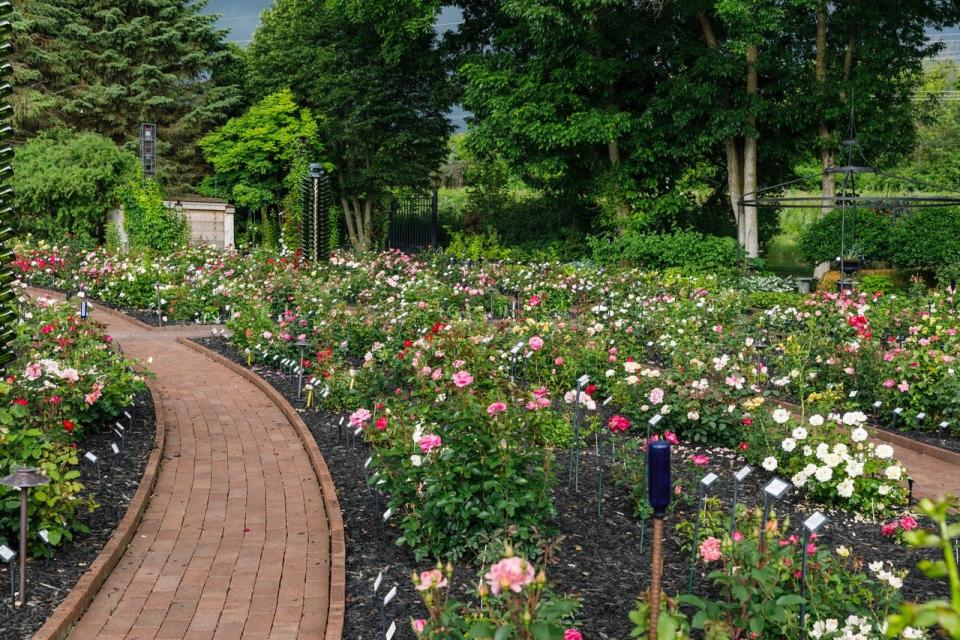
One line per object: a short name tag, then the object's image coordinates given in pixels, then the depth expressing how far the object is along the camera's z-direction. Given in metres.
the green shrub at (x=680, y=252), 17.69
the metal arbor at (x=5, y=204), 4.93
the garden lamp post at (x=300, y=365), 7.77
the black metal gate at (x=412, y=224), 25.19
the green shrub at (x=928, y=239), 15.01
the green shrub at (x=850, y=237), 15.89
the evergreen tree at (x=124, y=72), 28.42
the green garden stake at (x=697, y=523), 3.71
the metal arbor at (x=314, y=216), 13.51
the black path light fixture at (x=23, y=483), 3.55
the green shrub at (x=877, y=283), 13.60
